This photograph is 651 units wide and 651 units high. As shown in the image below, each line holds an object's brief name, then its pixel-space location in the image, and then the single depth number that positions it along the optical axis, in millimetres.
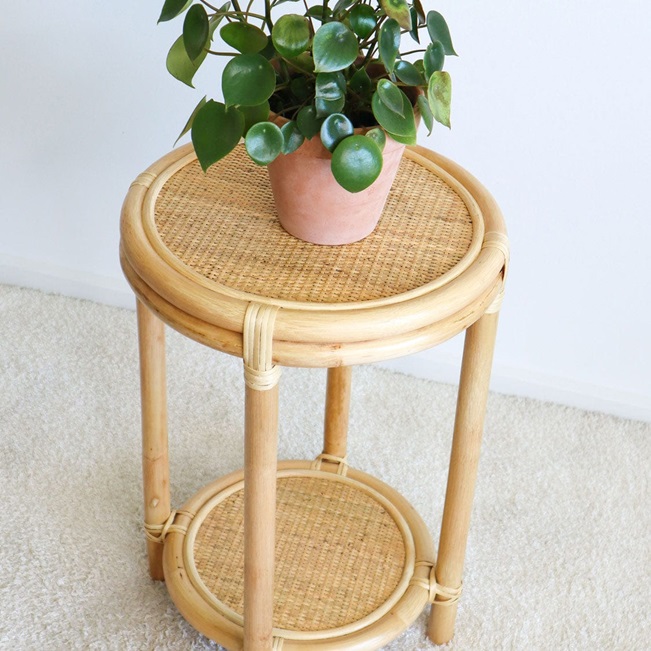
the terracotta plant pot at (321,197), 1758
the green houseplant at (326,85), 1690
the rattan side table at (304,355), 1730
